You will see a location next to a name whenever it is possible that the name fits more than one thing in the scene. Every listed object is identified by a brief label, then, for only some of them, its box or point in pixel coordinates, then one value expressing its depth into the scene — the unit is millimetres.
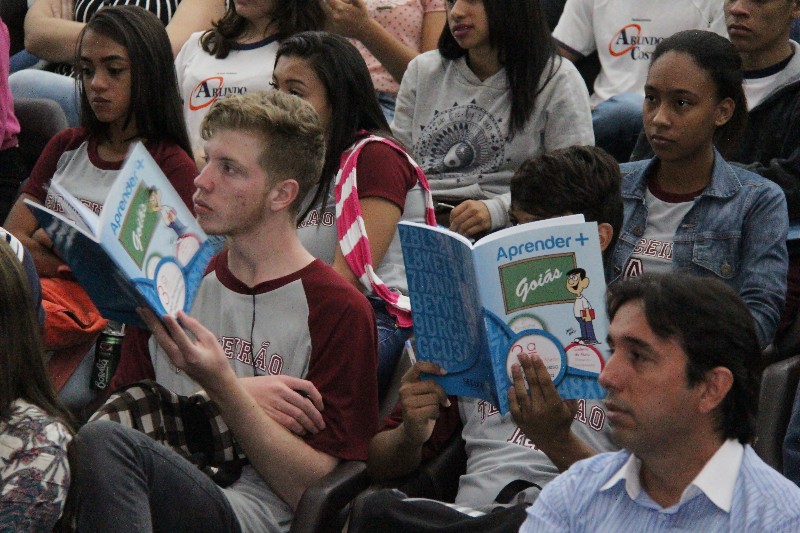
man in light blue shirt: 4094
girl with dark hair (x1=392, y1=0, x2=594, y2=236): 7770
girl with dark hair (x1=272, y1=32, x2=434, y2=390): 6551
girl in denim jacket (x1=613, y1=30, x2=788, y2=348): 6219
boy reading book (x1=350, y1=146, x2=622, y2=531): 4656
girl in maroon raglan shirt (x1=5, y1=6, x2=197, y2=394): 7605
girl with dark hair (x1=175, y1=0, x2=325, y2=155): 8617
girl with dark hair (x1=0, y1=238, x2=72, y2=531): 4488
